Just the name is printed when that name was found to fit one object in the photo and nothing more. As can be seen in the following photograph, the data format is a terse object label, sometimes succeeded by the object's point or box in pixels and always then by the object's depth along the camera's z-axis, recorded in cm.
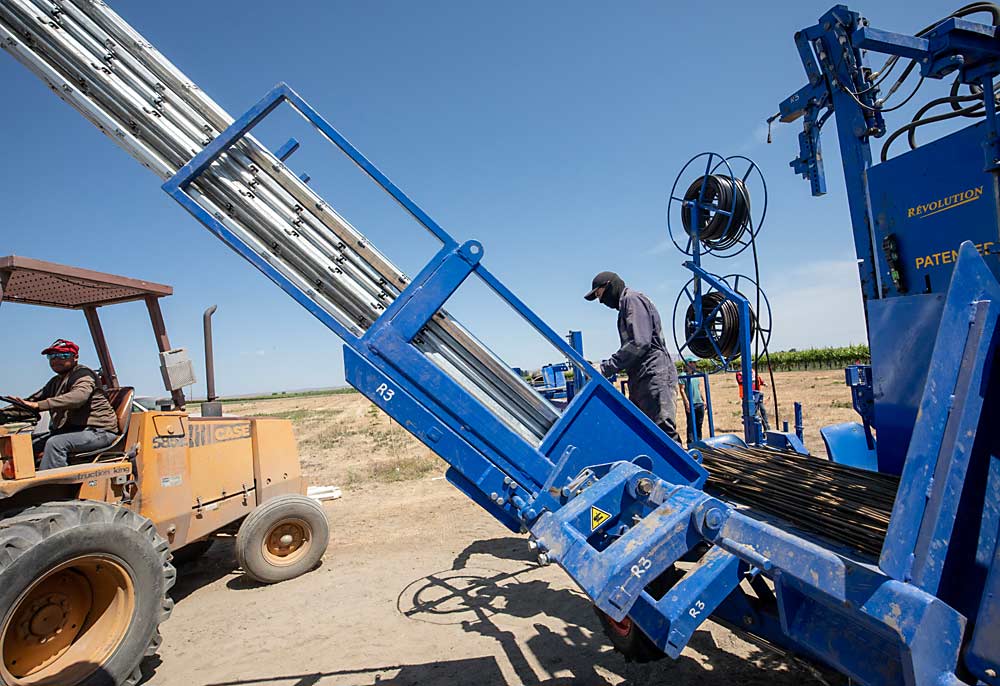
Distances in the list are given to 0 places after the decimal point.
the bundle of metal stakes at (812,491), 241
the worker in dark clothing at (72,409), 419
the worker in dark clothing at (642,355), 413
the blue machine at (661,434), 165
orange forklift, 342
